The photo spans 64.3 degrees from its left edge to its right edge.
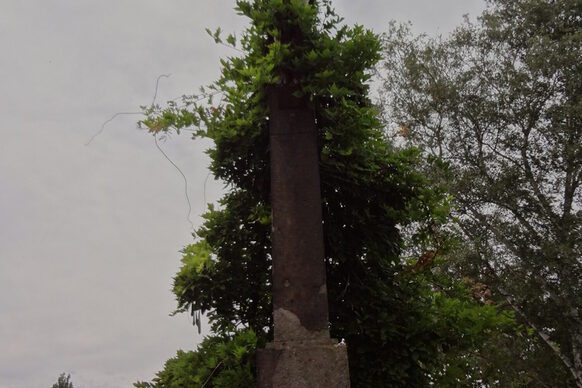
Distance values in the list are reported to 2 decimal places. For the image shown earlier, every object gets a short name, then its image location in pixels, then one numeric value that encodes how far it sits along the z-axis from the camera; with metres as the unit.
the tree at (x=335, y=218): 4.07
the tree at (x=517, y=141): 14.72
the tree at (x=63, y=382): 27.32
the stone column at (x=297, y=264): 3.35
